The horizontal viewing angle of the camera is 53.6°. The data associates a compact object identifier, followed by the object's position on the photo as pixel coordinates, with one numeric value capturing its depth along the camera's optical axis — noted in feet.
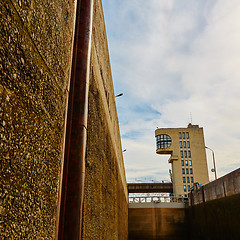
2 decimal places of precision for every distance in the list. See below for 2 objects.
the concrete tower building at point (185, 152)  177.17
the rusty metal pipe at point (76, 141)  7.19
